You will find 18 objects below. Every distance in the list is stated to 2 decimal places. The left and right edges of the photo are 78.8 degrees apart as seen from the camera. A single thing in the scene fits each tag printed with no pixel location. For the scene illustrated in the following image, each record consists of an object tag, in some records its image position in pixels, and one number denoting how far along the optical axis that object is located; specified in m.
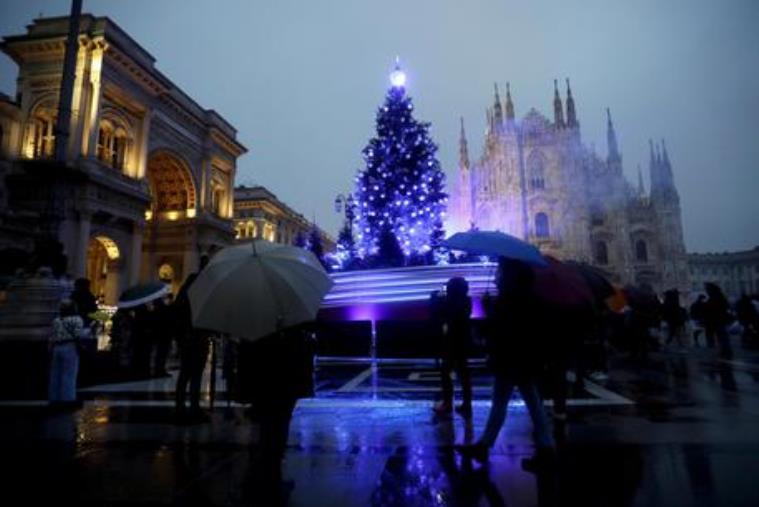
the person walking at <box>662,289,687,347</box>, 15.57
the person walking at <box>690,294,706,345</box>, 13.50
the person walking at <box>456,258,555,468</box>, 4.00
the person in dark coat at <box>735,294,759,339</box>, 14.18
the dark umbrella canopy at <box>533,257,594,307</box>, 4.11
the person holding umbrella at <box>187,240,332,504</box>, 3.28
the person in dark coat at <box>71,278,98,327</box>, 8.53
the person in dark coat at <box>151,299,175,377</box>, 9.26
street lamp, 22.53
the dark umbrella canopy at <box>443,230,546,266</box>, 3.99
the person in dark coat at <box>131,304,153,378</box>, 10.14
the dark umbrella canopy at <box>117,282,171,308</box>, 7.62
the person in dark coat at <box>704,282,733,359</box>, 12.20
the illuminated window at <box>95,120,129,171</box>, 29.88
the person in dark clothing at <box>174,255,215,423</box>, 5.72
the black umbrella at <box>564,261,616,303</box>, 5.87
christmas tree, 21.50
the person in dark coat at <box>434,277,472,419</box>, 6.00
